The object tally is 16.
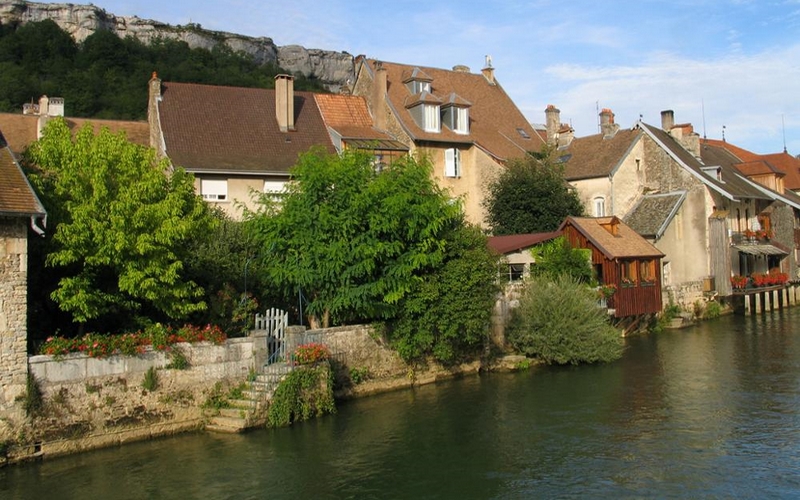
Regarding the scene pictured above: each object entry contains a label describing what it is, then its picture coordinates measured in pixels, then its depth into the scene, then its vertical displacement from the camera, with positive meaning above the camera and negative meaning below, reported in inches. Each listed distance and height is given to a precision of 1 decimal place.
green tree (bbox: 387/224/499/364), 846.5 -13.6
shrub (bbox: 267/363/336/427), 686.5 -97.7
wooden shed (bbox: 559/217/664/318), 1176.2 +46.2
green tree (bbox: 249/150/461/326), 794.2 +68.6
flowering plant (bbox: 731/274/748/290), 1491.1 +8.6
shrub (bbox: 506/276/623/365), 967.6 -50.9
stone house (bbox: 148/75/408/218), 1128.2 +286.8
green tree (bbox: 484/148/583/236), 1353.3 +174.8
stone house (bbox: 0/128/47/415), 578.2 +19.3
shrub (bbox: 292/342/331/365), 714.5 -57.3
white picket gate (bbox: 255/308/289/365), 752.3 -34.9
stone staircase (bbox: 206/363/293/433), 675.4 -102.7
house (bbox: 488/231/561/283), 1131.9 +59.6
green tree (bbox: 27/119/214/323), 630.5 +68.8
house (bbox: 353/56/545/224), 1364.4 +328.5
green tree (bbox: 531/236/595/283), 1127.0 +46.9
